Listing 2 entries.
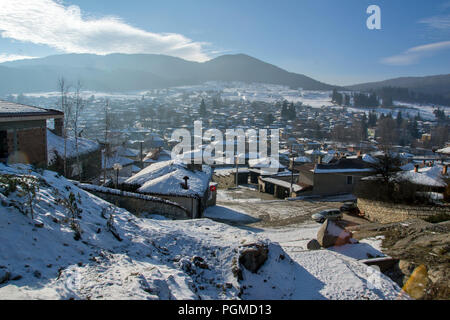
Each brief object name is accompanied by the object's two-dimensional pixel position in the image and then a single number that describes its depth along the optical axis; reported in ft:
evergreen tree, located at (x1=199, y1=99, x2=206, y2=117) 381.19
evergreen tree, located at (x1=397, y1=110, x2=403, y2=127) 347.56
